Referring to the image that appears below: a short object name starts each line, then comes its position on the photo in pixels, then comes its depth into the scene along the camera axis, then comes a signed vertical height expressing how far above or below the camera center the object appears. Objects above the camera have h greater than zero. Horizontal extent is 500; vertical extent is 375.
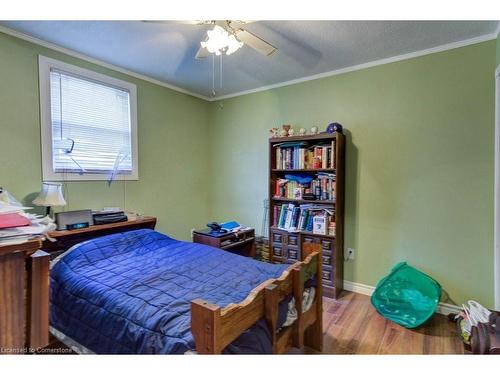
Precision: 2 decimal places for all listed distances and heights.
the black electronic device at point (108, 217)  2.41 -0.33
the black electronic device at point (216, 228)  3.09 -0.56
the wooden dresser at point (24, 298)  0.60 -0.28
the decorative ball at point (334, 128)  2.70 +0.55
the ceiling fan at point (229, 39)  1.61 +0.92
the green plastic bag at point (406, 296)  2.21 -1.03
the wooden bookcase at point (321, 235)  2.66 -0.57
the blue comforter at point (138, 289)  1.32 -0.68
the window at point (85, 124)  2.35 +0.58
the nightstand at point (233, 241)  2.93 -0.69
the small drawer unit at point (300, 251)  2.67 -0.76
